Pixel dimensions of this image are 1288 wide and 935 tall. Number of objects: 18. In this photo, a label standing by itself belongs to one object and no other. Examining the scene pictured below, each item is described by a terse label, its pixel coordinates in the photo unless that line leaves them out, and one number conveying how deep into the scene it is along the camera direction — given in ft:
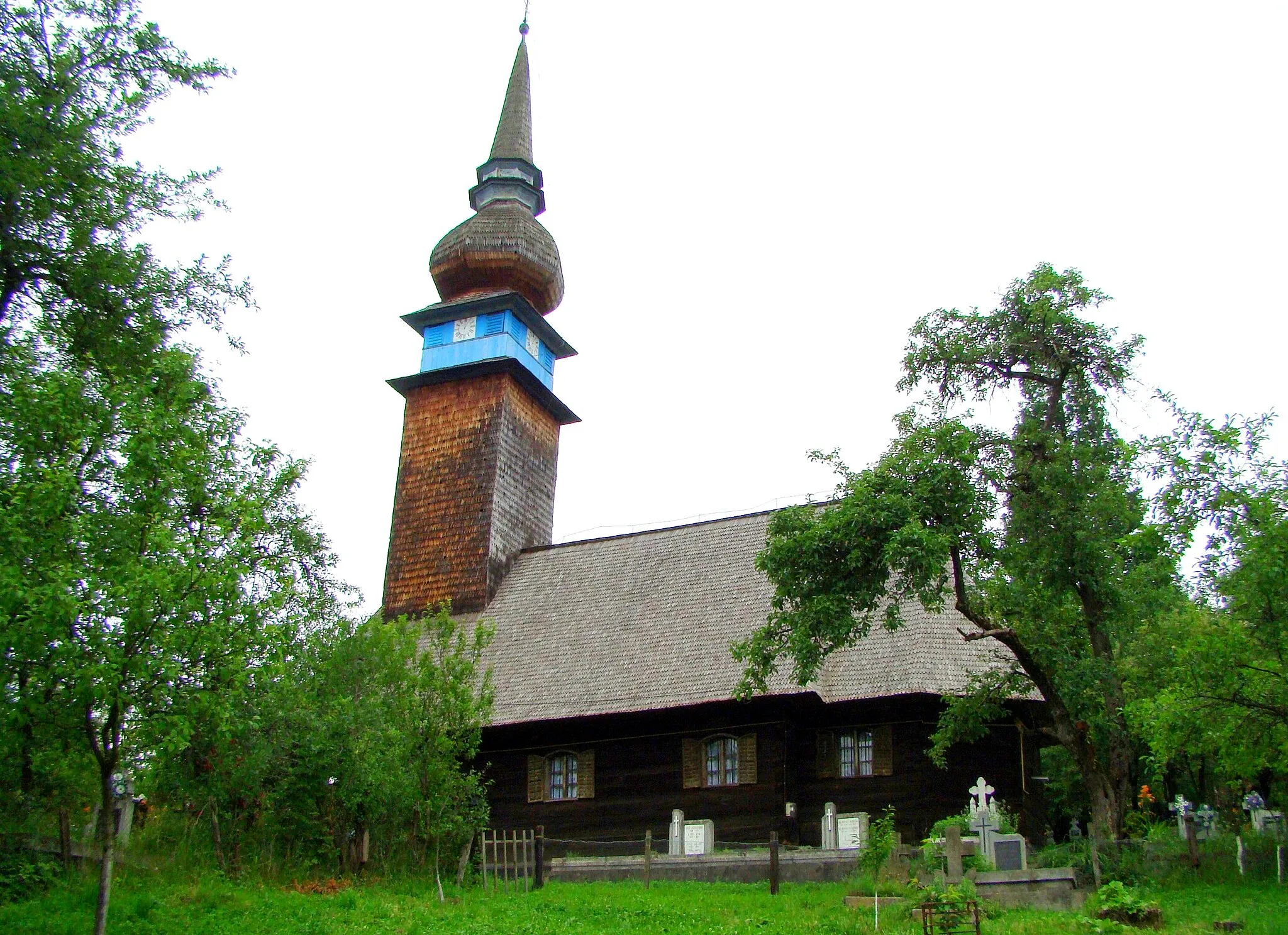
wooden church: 61.46
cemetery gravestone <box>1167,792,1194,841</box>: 50.37
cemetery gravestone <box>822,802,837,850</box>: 57.16
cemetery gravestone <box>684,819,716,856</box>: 59.26
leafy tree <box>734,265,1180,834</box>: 47.26
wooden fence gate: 52.75
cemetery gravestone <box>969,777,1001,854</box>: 46.11
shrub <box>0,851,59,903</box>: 39.52
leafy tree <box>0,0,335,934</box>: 31.68
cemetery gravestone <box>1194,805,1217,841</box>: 53.11
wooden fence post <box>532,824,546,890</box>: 53.93
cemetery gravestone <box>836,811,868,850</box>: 54.19
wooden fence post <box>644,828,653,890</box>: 53.26
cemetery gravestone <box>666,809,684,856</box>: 60.49
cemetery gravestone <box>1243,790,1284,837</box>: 48.96
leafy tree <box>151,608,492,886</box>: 49.55
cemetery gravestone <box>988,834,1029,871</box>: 45.03
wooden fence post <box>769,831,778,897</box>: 48.78
